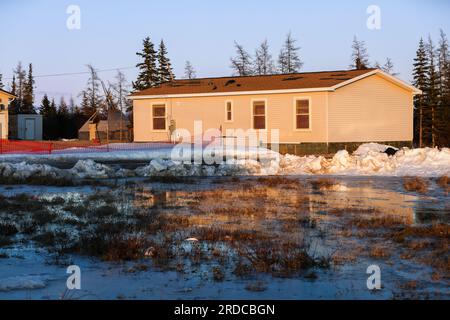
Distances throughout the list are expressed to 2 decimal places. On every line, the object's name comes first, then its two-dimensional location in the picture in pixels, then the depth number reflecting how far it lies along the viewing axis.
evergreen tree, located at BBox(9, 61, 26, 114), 89.63
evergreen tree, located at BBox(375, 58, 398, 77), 66.25
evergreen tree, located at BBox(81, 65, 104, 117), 75.84
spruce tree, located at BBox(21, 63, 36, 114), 71.10
